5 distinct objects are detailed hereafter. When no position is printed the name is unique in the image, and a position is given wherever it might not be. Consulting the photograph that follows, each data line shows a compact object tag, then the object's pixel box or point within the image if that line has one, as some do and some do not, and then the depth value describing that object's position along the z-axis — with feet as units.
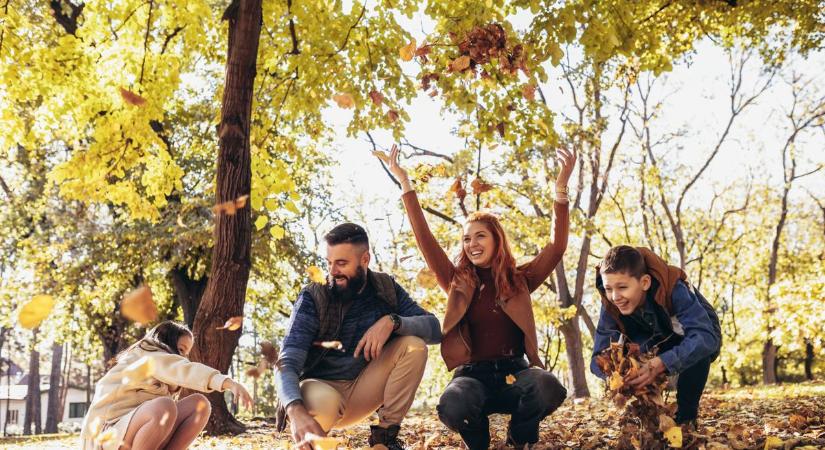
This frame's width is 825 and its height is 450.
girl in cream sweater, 10.57
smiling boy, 10.96
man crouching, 11.60
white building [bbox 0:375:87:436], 198.80
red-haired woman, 12.16
